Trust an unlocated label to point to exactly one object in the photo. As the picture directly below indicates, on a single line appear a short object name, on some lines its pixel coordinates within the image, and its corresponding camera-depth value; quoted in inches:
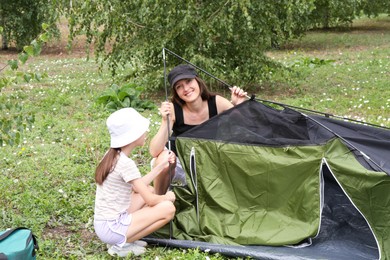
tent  154.1
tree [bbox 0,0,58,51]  659.4
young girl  153.6
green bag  131.0
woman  177.0
